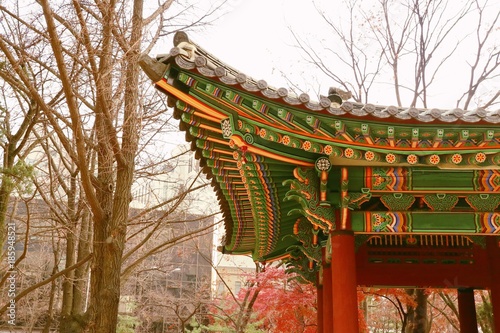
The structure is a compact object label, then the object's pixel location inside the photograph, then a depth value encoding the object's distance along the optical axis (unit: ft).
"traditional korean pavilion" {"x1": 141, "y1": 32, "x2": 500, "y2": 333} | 12.92
